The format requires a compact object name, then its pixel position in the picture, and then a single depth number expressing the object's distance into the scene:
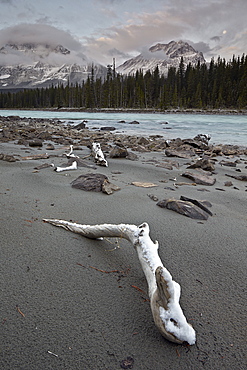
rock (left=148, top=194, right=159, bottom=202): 3.22
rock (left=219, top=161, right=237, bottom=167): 6.24
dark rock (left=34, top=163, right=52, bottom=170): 4.50
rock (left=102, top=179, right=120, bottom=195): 3.35
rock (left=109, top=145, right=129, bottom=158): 6.23
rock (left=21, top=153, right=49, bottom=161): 5.34
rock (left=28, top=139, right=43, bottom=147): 7.55
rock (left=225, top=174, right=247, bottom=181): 4.76
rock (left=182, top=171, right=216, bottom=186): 4.30
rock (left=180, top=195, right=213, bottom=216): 2.89
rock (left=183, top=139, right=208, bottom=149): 9.82
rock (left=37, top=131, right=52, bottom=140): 10.34
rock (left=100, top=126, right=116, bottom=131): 18.67
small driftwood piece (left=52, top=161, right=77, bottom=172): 4.36
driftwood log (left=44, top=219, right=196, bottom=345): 1.11
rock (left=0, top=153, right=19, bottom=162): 4.91
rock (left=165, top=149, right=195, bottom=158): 7.19
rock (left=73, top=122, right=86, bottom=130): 18.30
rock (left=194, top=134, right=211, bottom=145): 11.94
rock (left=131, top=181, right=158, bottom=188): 3.86
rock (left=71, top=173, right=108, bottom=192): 3.47
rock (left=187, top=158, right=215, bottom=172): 5.43
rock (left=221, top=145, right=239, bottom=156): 8.44
